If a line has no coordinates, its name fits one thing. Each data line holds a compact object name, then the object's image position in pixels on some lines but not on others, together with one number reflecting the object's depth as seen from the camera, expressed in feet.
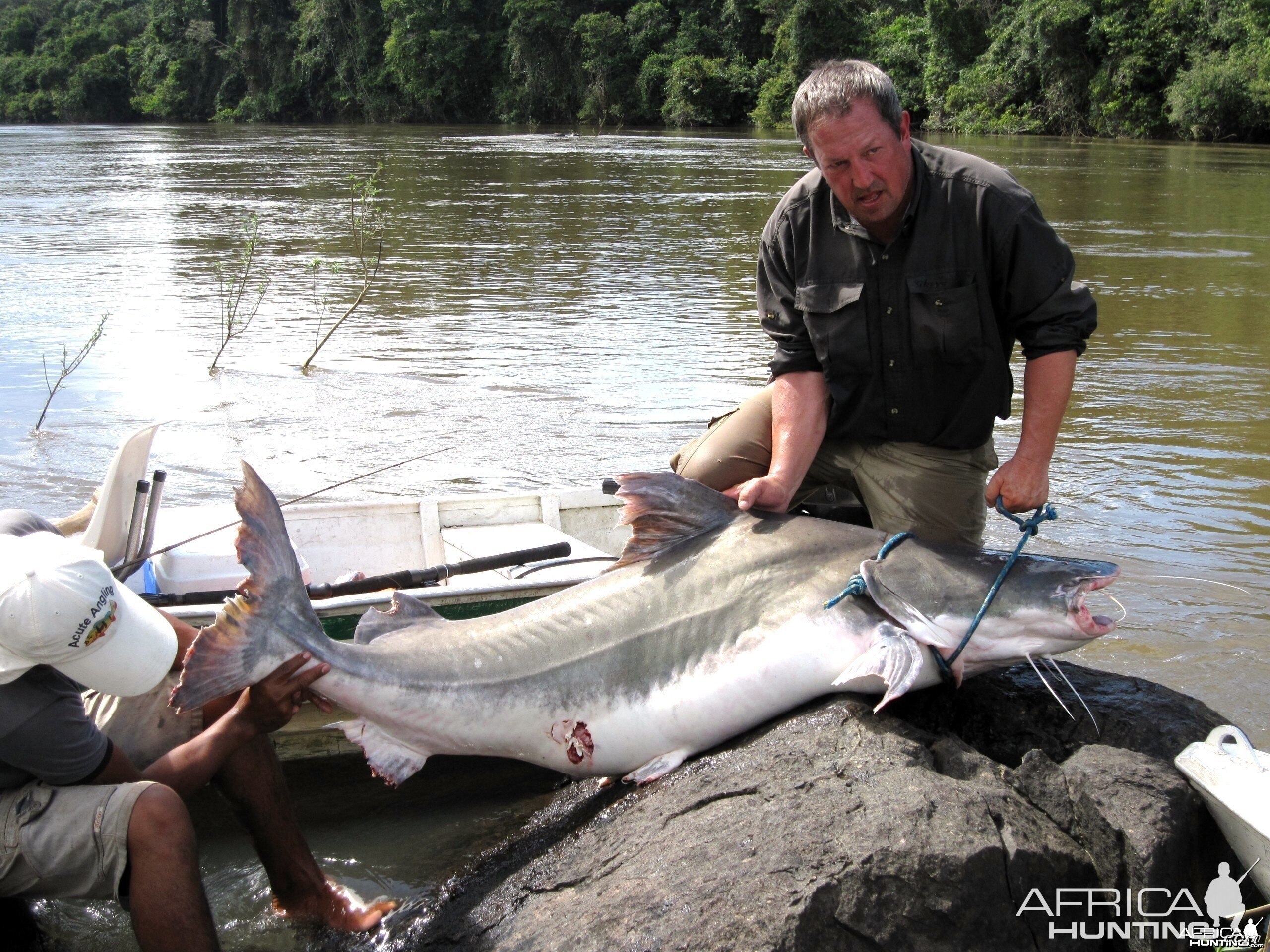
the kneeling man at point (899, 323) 12.57
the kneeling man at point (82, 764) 9.53
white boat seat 15.03
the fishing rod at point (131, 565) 15.14
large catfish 11.18
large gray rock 8.88
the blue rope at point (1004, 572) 11.12
